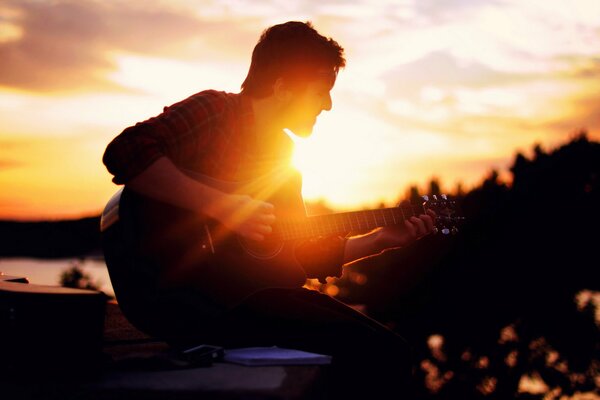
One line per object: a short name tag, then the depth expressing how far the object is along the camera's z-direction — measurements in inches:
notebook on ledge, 81.6
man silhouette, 99.0
